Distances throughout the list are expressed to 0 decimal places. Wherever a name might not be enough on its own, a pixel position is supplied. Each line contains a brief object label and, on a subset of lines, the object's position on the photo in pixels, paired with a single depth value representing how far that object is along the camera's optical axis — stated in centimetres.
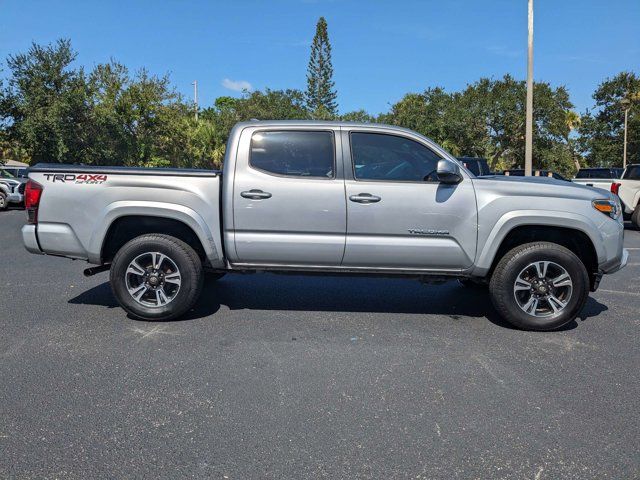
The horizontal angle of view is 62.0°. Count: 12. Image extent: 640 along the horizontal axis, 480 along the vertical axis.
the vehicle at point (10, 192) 1828
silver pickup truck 493
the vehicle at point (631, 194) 1403
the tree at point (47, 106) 2327
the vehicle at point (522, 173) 2146
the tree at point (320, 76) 5453
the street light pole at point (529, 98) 1702
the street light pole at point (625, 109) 4100
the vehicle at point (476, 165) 1612
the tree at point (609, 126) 4531
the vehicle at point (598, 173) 1855
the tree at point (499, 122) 3625
